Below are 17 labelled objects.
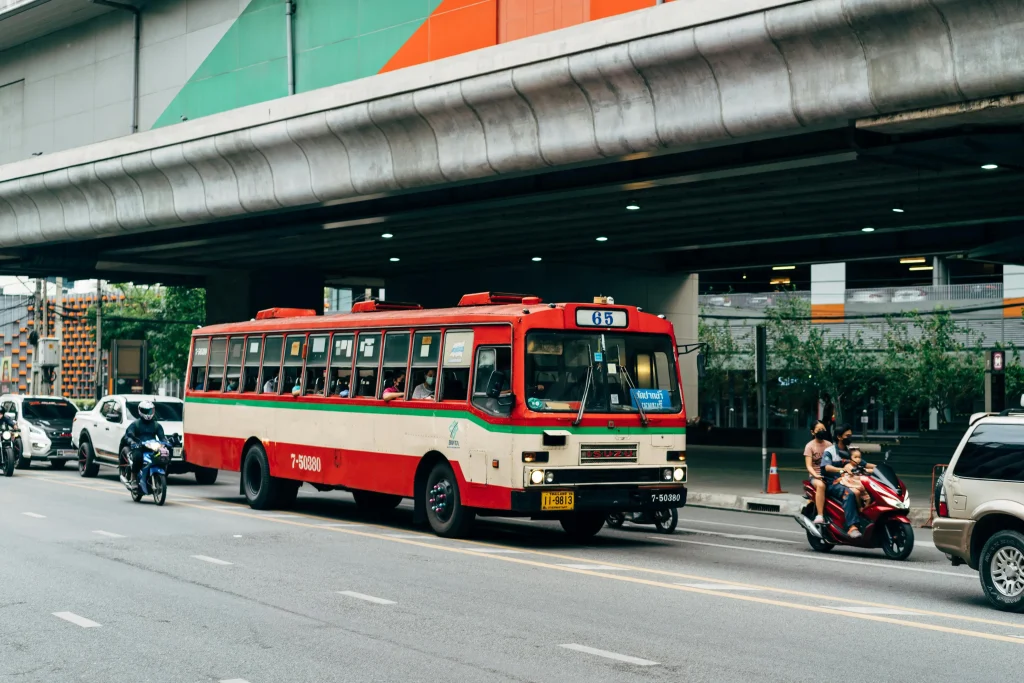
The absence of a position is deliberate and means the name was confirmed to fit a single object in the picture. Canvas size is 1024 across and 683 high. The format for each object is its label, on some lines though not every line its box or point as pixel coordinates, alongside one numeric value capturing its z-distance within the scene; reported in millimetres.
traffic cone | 23516
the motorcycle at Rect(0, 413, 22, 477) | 27047
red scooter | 14180
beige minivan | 10562
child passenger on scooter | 14352
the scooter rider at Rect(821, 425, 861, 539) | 14367
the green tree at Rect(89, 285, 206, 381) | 66188
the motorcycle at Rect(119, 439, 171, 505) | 19875
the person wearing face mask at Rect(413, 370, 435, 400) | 16234
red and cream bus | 14703
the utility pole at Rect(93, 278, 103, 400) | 52488
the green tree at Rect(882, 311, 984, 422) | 46781
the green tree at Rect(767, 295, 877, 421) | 50438
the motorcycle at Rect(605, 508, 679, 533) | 17141
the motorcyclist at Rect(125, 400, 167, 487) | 20078
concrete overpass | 17031
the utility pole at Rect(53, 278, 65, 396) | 53491
